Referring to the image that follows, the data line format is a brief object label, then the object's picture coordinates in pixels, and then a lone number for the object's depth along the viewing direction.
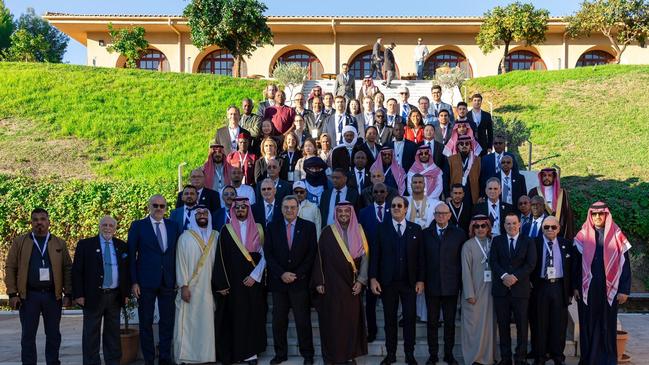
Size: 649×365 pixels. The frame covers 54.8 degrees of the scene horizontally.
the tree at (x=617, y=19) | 25.20
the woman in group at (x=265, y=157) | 9.10
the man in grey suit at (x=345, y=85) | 14.68
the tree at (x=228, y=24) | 23.56
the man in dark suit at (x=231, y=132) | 10.09
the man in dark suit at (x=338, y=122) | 10.68
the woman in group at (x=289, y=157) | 9.37
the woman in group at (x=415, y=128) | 10.26
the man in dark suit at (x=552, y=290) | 6.92
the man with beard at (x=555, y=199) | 8.41
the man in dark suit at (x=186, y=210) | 7.70
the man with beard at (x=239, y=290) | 7.23
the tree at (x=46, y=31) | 44.91
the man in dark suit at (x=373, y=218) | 7.57
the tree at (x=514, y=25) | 25.28
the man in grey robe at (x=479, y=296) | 7.04
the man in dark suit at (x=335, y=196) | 8.08
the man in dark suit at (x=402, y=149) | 9.57
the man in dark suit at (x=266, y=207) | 7.86
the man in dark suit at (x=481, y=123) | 10.72
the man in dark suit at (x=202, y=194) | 8.29
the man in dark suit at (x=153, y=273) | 7.15
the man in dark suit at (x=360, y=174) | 8.73
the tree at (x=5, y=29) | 40.38
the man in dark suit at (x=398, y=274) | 7.07
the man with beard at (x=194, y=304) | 7.22
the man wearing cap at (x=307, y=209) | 7.89
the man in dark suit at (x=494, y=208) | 7.91
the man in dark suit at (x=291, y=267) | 7.19
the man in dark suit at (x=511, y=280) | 6.84
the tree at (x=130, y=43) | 25.86
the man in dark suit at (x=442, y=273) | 7.05
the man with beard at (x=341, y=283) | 7.10
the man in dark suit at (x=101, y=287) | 7.00
